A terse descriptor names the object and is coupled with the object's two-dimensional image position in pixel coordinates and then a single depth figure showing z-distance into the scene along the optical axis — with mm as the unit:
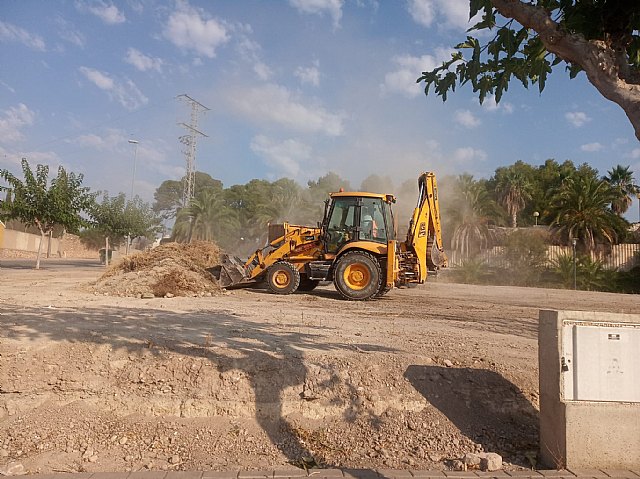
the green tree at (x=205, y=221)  43750
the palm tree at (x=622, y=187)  41094
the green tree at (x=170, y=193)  75312
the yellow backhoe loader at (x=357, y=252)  13008
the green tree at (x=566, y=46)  3424
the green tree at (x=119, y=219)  37969
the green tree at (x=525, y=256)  26594
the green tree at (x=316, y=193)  31344
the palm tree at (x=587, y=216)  31766
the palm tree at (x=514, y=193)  44031
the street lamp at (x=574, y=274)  24203
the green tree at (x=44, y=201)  26328
